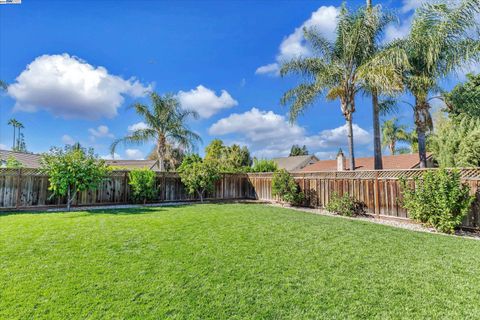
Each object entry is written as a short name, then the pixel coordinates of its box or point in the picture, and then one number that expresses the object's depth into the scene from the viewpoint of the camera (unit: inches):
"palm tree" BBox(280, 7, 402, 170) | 412.8
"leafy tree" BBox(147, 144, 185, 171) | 648.4
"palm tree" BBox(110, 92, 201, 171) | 595.5
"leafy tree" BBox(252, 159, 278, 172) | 768.3
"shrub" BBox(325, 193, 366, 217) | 352.2
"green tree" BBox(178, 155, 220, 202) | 496.1
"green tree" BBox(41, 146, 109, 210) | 365.4
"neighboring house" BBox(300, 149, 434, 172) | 693.3
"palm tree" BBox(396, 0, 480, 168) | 354.3
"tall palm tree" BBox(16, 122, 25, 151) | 1442.7
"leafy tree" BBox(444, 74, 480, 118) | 423.2
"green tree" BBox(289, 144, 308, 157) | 1942.7
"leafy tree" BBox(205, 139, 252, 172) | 1103.0
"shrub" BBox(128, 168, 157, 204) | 447.9
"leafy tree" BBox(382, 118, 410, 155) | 1040.2
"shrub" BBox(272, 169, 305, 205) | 448.5
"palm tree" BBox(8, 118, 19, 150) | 1395.2
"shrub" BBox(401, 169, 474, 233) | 236.8
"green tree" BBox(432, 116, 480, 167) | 471.1
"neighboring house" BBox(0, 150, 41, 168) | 544.4
